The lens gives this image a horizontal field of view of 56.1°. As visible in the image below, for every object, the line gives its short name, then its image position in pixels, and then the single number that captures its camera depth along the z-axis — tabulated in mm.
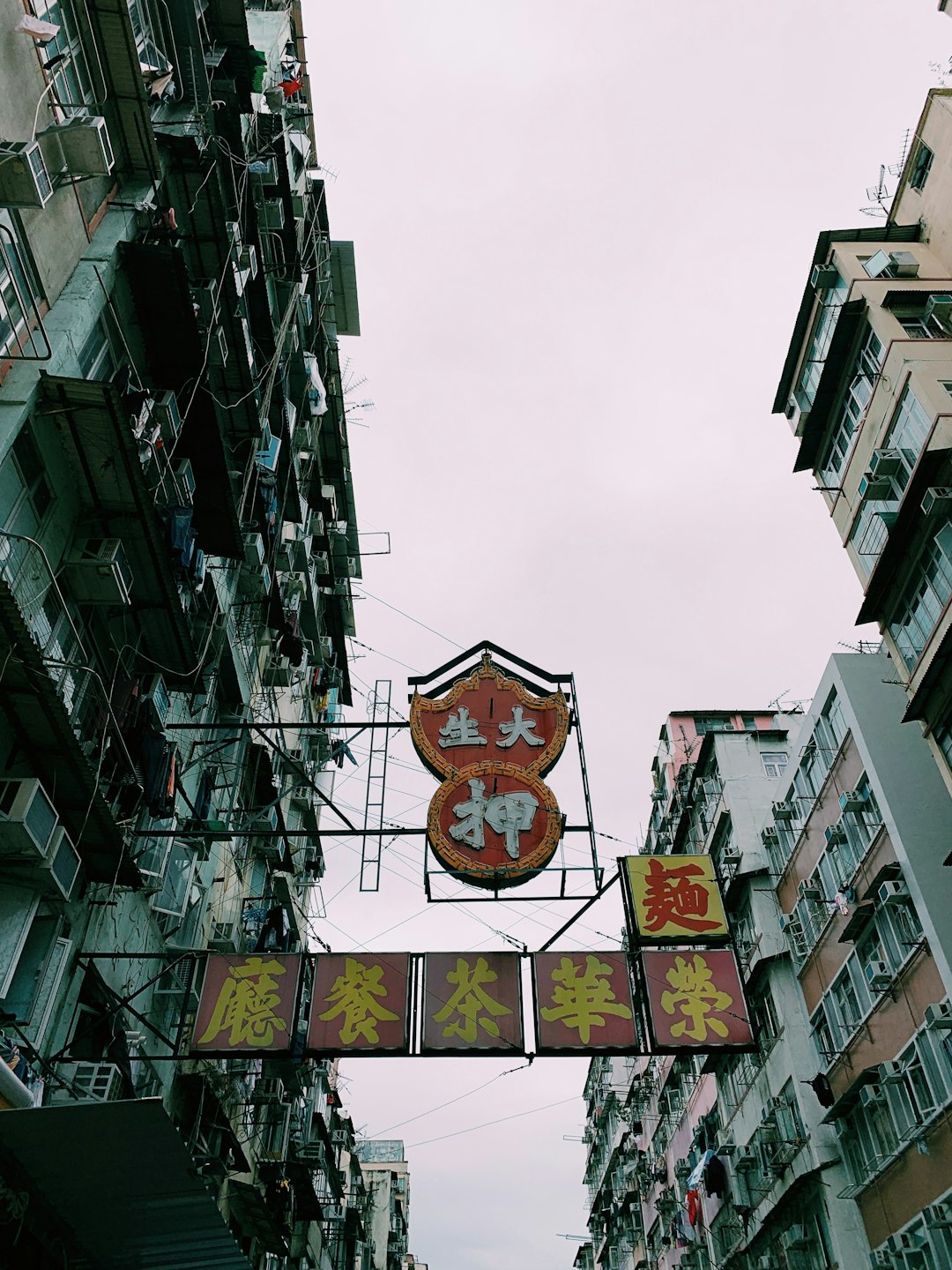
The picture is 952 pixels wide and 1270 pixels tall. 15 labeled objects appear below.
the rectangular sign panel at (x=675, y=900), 11328
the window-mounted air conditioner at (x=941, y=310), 19594
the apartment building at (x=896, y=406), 17047
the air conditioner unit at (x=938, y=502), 16500
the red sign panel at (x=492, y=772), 11242
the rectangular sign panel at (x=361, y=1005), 10500
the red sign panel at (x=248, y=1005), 10359
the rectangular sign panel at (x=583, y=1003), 10555
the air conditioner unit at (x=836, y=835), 20953
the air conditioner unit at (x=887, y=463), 18859
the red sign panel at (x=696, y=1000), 10617
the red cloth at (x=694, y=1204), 30172
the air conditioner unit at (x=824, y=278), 21816
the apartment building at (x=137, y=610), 9570
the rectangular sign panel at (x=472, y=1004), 10555
